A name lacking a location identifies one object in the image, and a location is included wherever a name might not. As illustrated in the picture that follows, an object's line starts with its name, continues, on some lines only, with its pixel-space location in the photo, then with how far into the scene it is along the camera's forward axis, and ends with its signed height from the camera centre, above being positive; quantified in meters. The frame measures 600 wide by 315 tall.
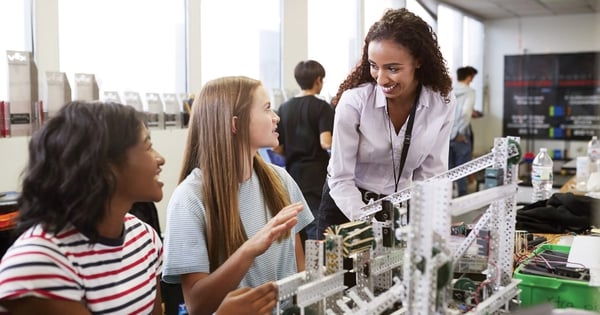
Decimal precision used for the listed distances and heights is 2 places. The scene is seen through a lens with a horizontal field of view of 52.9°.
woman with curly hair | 2.02 -0.03
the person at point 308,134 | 3.72 -0.09
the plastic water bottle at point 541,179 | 3.31 -0.33
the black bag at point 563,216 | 2.46 -0.40
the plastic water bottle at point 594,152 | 3.88 -0.21
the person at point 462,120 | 7.22 +0.00
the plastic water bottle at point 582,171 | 3.72 -0.32
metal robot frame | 1.04 -0.27
